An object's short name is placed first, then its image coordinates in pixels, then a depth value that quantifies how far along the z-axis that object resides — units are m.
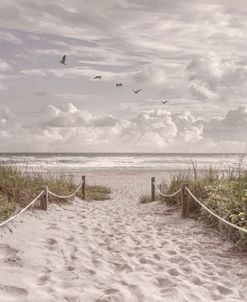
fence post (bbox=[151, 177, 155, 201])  14.67
